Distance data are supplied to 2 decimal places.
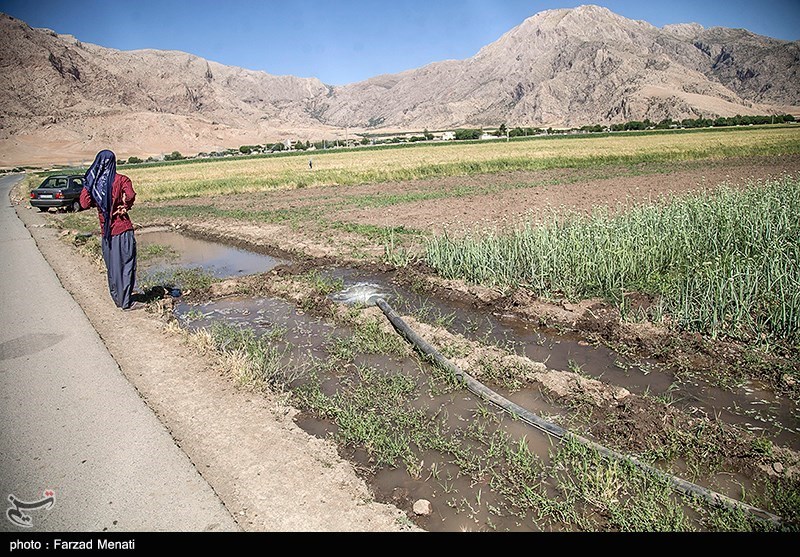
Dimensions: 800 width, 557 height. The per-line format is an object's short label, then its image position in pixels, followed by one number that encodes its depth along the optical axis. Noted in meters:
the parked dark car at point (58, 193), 22.50
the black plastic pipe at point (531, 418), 3.29
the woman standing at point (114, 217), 7.22
